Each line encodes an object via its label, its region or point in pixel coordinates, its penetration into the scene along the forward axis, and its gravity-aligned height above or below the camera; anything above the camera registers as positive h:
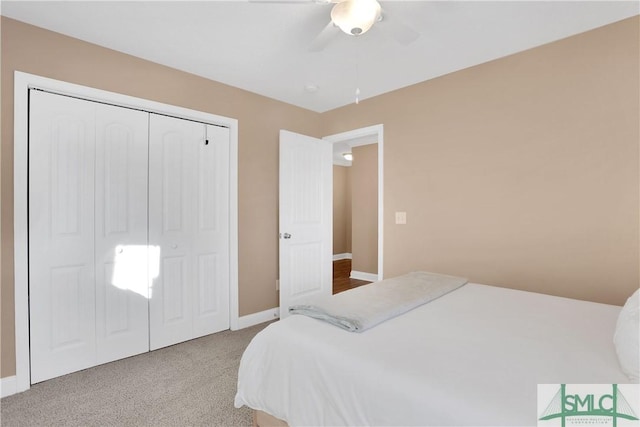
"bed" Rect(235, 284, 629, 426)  0.94 -0.53
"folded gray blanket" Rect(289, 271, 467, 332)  1.45 -0.47
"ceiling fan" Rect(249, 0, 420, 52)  1.63 +1.11
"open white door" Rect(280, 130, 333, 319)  3.46 -0.02
